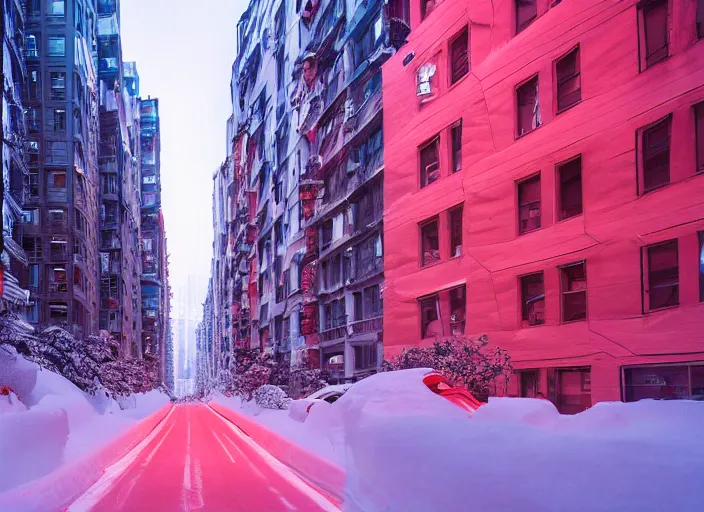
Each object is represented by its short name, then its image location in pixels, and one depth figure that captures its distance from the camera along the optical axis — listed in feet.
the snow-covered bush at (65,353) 67.10
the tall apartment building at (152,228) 418.10
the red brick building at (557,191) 31.68
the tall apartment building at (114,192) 228.22
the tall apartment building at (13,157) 108.27
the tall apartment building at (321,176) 68.23
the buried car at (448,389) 40.80
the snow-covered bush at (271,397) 108.06
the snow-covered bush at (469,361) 44.96
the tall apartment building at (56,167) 152.05
